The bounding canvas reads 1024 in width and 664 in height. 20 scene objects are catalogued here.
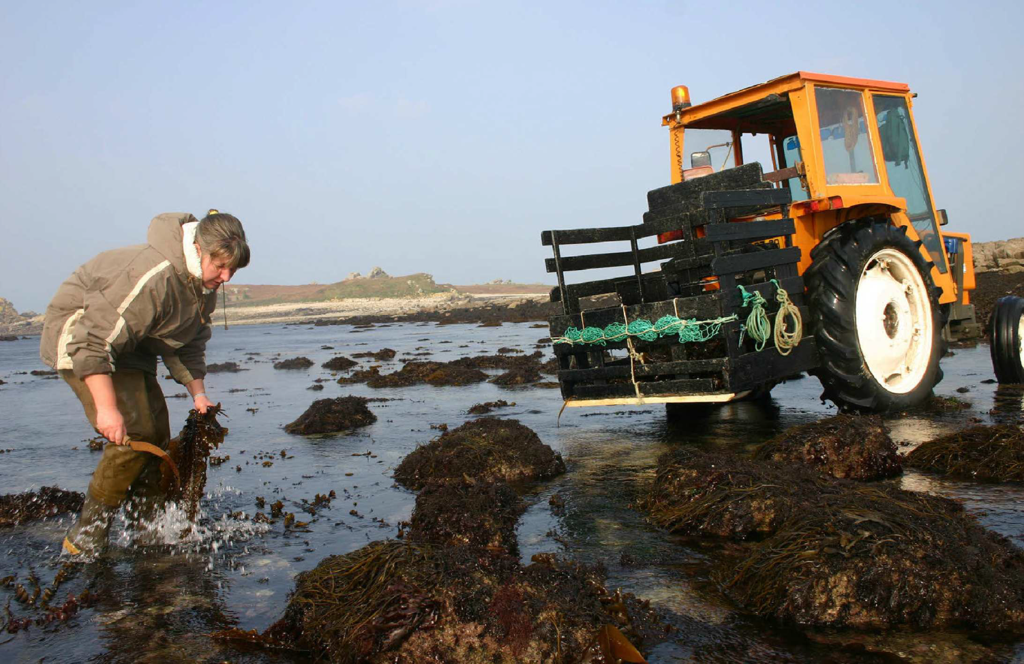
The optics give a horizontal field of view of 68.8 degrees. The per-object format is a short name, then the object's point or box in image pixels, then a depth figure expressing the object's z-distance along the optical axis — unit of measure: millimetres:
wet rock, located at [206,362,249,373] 20072
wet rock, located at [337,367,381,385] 14648
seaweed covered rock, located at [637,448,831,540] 4055
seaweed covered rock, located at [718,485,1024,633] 2936
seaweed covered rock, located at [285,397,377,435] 8789
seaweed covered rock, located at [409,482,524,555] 4125
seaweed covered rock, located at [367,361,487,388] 13289
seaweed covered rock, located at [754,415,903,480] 4988
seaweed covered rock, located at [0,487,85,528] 5324
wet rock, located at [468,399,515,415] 9422
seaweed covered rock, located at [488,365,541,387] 12406
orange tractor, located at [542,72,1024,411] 5844
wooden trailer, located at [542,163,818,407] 5703
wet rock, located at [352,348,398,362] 20006
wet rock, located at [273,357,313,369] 19359
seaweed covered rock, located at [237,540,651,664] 2783
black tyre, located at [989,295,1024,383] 7941
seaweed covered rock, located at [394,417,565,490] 5766
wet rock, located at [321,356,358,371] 17812
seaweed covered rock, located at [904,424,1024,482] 4848
